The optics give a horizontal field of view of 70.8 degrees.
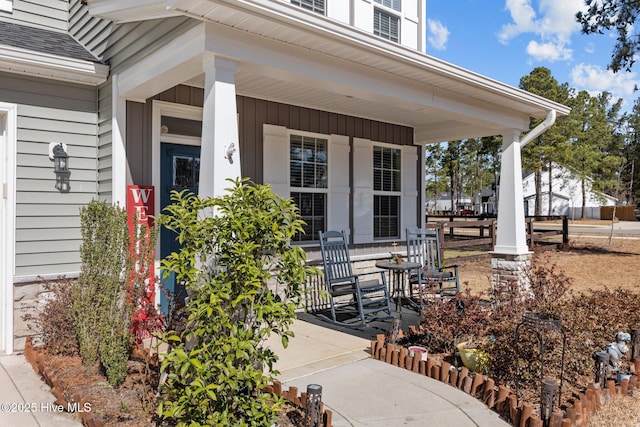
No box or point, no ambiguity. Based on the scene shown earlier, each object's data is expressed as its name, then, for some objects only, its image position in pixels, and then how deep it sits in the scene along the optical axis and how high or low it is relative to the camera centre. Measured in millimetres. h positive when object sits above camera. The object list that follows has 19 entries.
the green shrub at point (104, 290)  3281 -602
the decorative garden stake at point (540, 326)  2955 -800
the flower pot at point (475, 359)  3424 -1149
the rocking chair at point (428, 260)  5414 -722
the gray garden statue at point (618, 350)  3445 -1097
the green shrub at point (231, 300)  2301 -487
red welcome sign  3184 -168
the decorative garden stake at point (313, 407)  2475 -1089
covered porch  3145 +1201
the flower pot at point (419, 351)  3664 -1173
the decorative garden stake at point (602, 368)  3218 -1131
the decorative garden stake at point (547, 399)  2631 -1113
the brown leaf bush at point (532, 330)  3289 -985
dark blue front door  4762 +373
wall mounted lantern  4328 +444
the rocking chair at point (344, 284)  5102 -876
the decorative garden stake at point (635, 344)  3799 -1138
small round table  5410 -692
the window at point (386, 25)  6633 +2783
